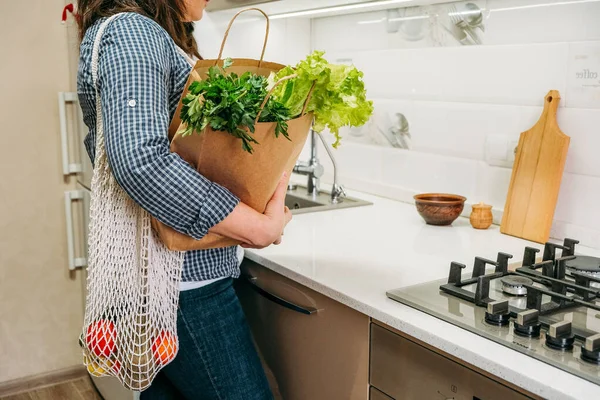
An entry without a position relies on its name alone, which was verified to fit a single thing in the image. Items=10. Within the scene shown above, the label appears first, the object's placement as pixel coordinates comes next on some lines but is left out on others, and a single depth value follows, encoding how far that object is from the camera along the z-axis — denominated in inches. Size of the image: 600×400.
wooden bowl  72.7
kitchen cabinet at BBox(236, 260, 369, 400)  53.5
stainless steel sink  83.1
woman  42.5
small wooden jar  72.2
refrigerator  99.5
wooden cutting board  66.5
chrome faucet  92.3
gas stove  40.3
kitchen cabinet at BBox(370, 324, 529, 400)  41.9
